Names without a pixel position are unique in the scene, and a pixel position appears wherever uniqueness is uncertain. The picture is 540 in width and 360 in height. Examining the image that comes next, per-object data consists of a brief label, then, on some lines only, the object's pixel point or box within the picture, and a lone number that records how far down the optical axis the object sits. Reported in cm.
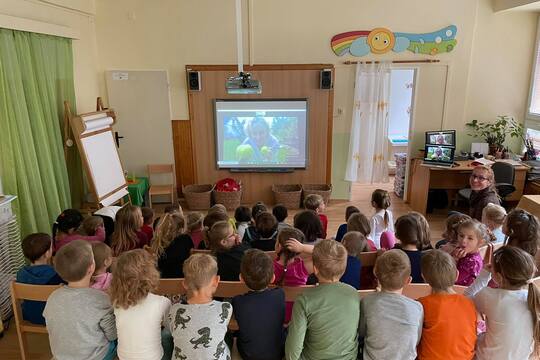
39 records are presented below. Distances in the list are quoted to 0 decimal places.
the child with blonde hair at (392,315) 184
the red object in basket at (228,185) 578
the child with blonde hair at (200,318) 183
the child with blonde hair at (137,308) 190
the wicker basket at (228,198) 574
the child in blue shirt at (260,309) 193
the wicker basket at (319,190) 578
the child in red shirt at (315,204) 356
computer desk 523
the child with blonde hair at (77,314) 195
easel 452
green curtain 365
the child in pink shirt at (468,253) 246
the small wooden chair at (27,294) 222
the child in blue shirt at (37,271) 249
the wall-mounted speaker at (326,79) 559
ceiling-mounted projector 358
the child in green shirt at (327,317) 186
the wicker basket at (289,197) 577
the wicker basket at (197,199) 568
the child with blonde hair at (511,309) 183
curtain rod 560
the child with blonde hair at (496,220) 302
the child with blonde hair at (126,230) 300
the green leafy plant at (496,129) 574
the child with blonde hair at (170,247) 269
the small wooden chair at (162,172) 582
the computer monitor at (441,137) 561
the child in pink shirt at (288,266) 238
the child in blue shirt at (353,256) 238
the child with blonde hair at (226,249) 250
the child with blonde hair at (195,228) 308
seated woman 366
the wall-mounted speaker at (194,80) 565
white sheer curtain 567
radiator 311
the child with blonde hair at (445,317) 186
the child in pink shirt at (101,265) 232
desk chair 469
